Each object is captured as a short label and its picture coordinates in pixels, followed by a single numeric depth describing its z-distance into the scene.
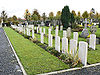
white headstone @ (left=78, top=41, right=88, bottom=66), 3.60
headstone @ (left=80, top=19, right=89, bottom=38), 9.30
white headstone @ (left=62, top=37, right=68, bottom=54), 4.62
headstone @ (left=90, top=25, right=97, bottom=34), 8.22
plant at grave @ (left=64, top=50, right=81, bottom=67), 3.67
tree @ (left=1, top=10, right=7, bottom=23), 33.50
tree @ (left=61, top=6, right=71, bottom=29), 13.95
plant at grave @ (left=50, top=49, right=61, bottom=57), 4.72
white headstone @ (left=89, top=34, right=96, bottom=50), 5.71
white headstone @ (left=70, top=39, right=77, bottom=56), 4.03
